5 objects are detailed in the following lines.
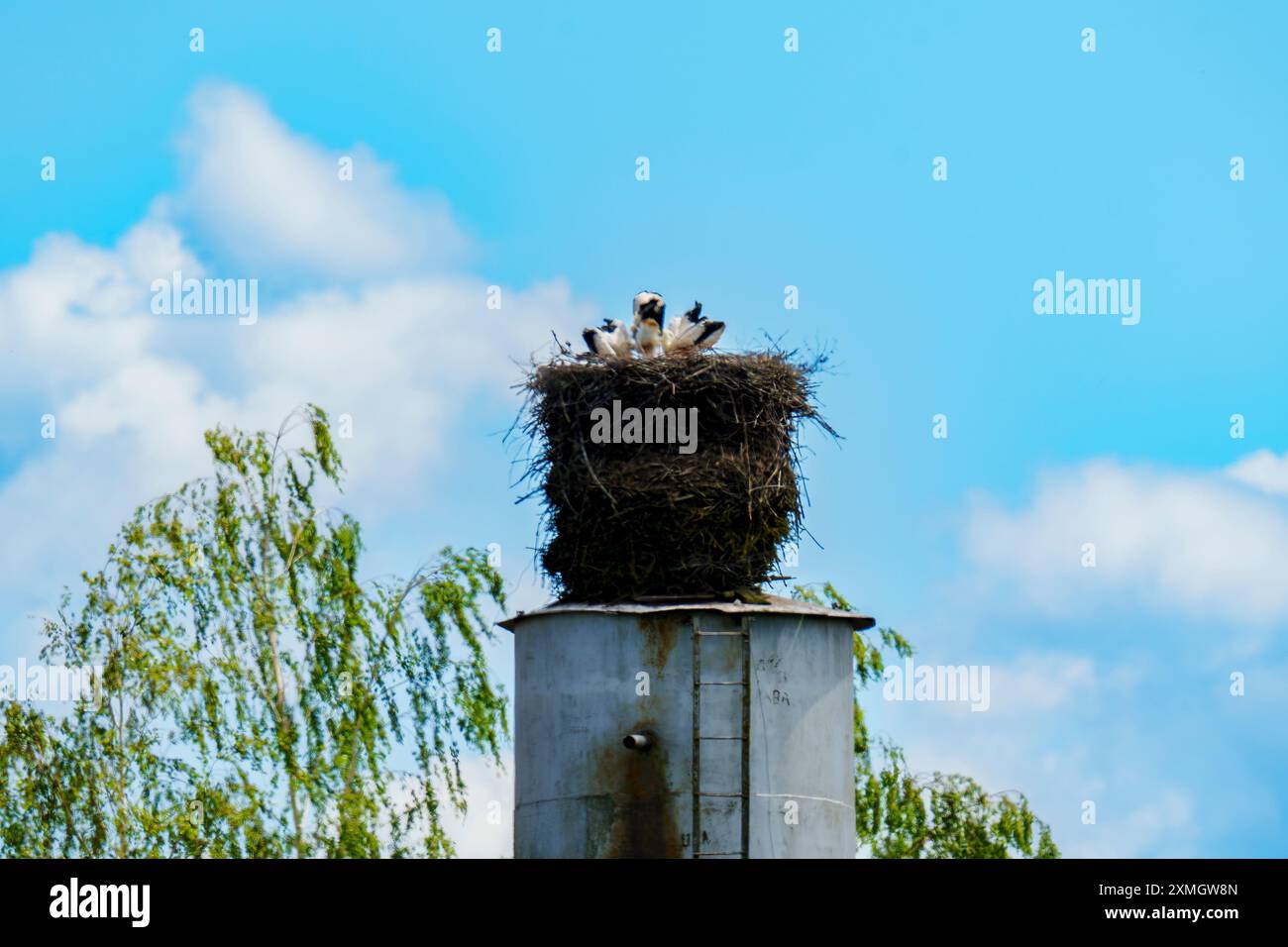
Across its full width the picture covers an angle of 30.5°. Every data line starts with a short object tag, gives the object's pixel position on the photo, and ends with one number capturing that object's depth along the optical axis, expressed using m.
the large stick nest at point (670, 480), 17.61
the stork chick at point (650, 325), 18.42
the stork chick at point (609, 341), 18.27
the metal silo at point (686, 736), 16.70
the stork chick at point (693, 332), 18.48
